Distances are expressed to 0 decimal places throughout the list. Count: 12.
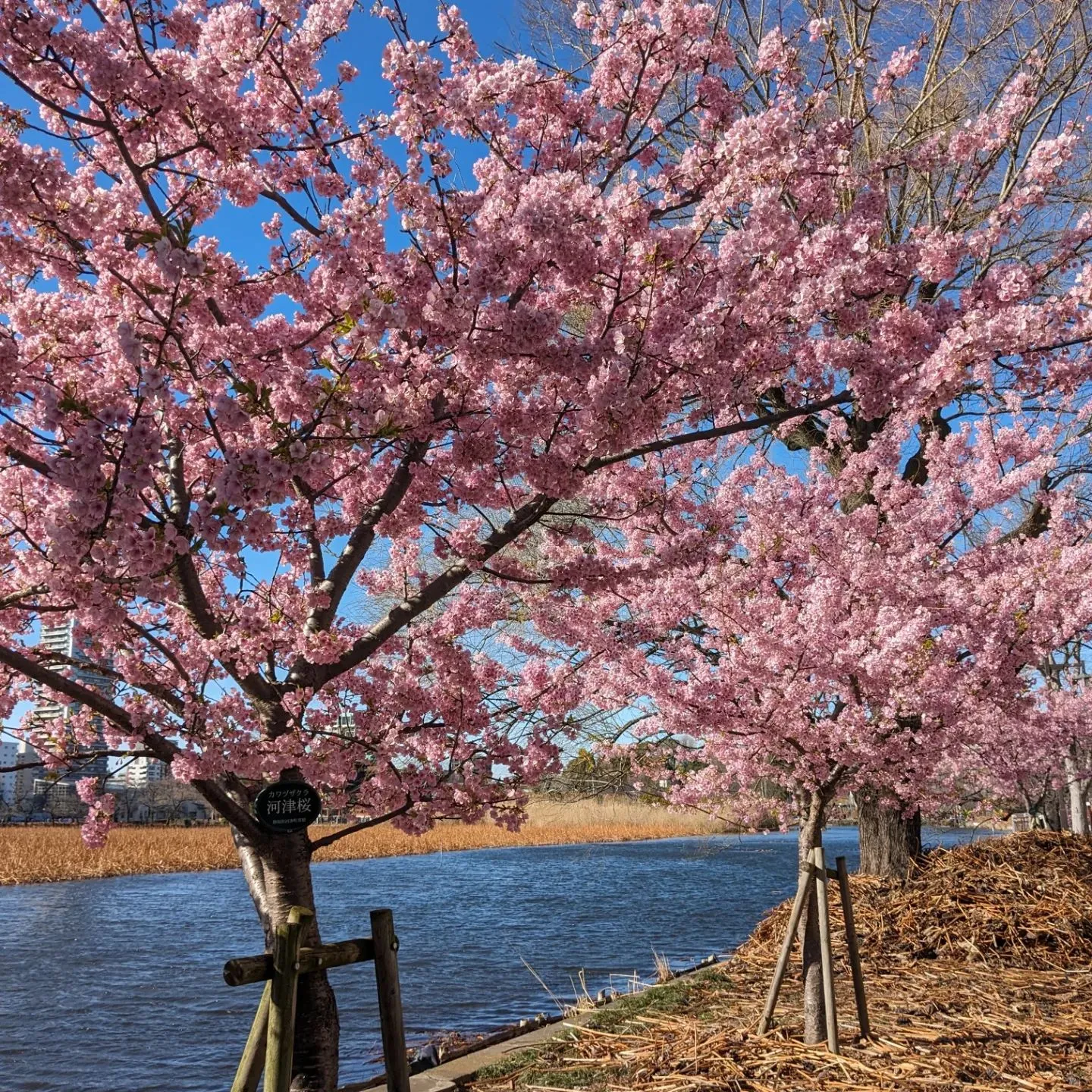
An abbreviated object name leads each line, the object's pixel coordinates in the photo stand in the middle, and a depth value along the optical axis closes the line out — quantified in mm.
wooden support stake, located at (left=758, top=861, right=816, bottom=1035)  5109
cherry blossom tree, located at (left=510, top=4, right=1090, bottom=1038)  5480
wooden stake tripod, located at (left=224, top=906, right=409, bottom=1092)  3188
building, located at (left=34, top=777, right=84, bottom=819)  54150
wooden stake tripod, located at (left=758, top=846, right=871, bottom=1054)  5012
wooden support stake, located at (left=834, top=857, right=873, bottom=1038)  5031
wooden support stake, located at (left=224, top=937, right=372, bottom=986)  3209
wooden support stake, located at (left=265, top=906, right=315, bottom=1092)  3152
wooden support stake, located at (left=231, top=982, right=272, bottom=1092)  3283
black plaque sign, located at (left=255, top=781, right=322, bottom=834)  4156
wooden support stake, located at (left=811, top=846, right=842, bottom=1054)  4773
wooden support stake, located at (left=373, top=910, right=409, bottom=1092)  3648
